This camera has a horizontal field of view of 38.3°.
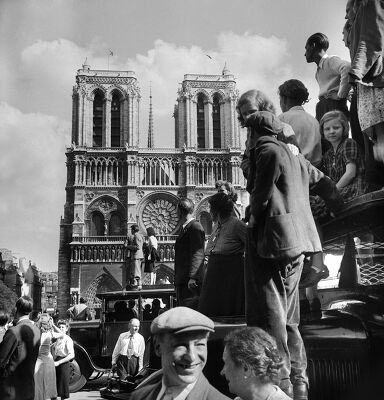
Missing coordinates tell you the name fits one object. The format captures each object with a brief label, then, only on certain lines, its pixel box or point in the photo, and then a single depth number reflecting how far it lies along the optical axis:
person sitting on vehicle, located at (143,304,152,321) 9.35
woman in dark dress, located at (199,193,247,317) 3.35
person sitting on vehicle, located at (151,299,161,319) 9.31
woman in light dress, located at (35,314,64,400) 5.66
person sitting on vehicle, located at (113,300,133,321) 9.64
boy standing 3.55
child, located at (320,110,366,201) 3.15
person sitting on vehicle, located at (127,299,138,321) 9.48
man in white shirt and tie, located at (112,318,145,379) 7.50
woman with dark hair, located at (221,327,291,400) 1.56
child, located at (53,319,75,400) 7.29
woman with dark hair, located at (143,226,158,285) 14.66
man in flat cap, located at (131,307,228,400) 1.52
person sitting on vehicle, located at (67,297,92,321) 12.94
